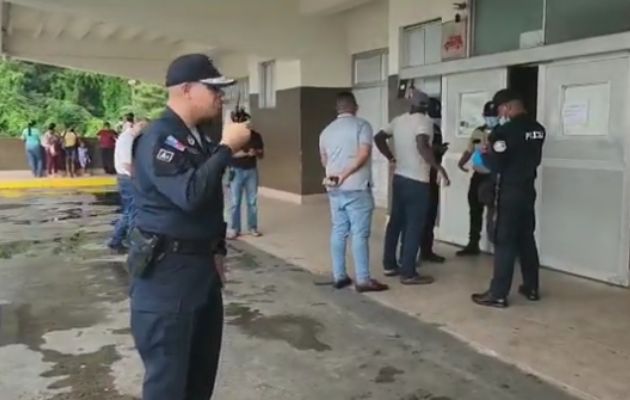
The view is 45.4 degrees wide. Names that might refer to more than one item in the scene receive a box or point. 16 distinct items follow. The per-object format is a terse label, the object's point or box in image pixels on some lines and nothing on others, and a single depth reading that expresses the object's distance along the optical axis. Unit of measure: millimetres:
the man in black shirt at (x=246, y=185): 9164
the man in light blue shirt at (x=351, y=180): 6152
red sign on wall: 8406
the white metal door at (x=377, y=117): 12375
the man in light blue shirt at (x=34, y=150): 20766
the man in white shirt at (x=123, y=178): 7746
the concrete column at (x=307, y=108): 13172
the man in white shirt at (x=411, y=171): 6418
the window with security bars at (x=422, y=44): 9242
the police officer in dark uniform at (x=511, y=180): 5523
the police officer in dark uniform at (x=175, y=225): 2699
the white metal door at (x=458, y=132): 8180
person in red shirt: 21188
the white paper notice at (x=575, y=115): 6770
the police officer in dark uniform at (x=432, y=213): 7427
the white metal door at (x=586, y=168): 6418
